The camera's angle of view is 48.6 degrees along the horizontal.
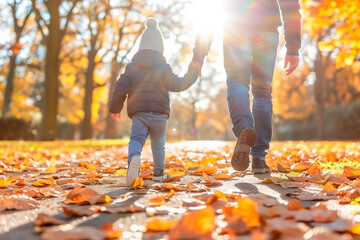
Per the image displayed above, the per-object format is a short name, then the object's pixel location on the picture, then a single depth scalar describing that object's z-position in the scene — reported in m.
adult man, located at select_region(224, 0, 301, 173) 3.34
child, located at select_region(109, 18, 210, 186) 3.38
